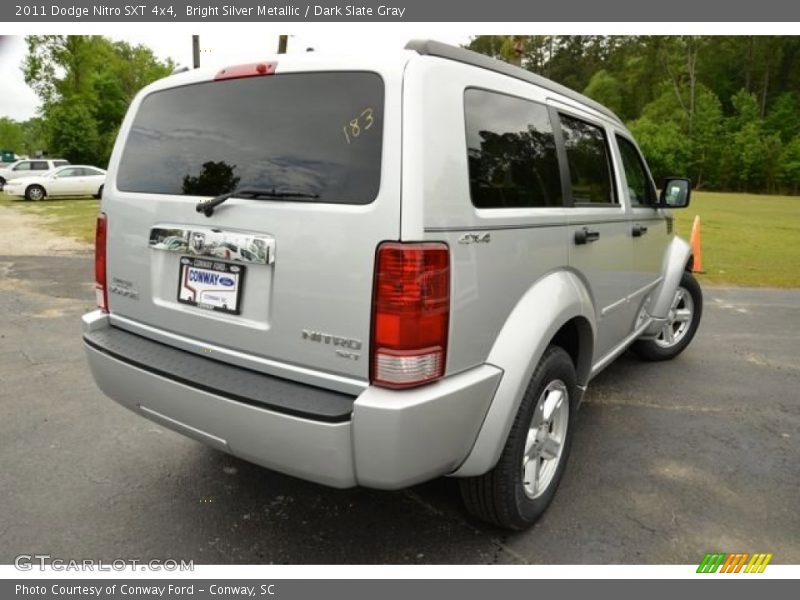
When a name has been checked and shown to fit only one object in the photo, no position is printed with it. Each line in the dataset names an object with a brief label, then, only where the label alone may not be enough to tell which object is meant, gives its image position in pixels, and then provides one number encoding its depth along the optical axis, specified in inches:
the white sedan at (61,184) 899.4
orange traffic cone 393.4
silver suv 77.3
